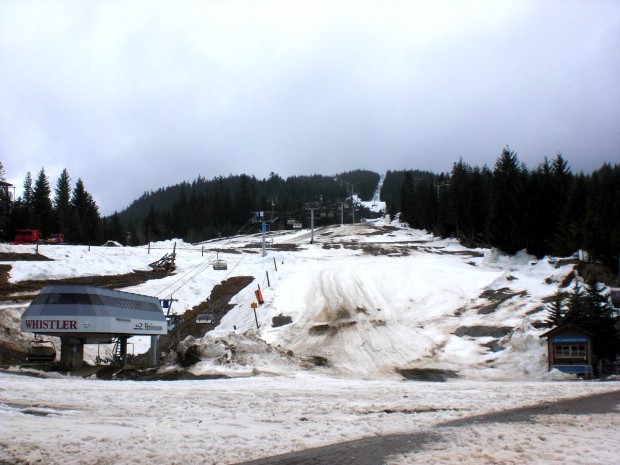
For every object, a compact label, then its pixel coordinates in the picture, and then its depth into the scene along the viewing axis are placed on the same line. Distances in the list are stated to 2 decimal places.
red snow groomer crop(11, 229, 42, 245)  70.88
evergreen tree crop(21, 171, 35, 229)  92.25
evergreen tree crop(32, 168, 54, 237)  96.36
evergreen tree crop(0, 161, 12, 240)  76.74
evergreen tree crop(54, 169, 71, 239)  109.50
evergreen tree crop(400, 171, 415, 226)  133.38
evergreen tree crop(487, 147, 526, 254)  62.12
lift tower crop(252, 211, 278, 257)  68.97
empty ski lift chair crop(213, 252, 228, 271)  57.09
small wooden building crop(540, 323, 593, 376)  27.08
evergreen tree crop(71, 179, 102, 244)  101.31
